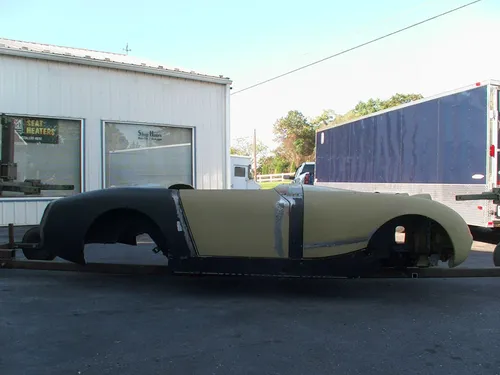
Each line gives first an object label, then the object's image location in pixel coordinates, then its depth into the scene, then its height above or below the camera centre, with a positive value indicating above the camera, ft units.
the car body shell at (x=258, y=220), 14.47 -1.29
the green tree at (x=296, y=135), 172.76 +18.59
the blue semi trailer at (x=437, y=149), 25.77 +2.28
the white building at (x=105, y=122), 34.71 +5.30
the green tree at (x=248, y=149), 239.09 +18.81
